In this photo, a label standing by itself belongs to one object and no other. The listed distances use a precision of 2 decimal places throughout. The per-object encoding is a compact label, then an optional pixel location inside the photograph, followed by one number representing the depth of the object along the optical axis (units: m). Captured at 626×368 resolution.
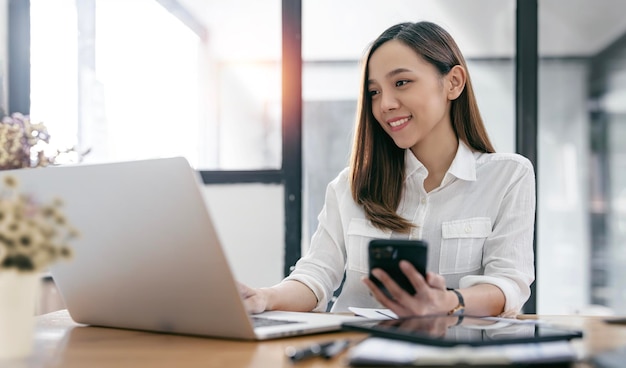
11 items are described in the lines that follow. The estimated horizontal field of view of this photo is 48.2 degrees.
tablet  0.85
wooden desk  0.88
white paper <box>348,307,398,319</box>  1.25
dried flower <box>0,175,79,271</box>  0.79
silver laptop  0.94
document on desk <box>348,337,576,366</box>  0.73
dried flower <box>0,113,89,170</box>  1.84
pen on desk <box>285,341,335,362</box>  0.85
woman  1.64
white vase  0.84
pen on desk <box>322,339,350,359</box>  0.86
